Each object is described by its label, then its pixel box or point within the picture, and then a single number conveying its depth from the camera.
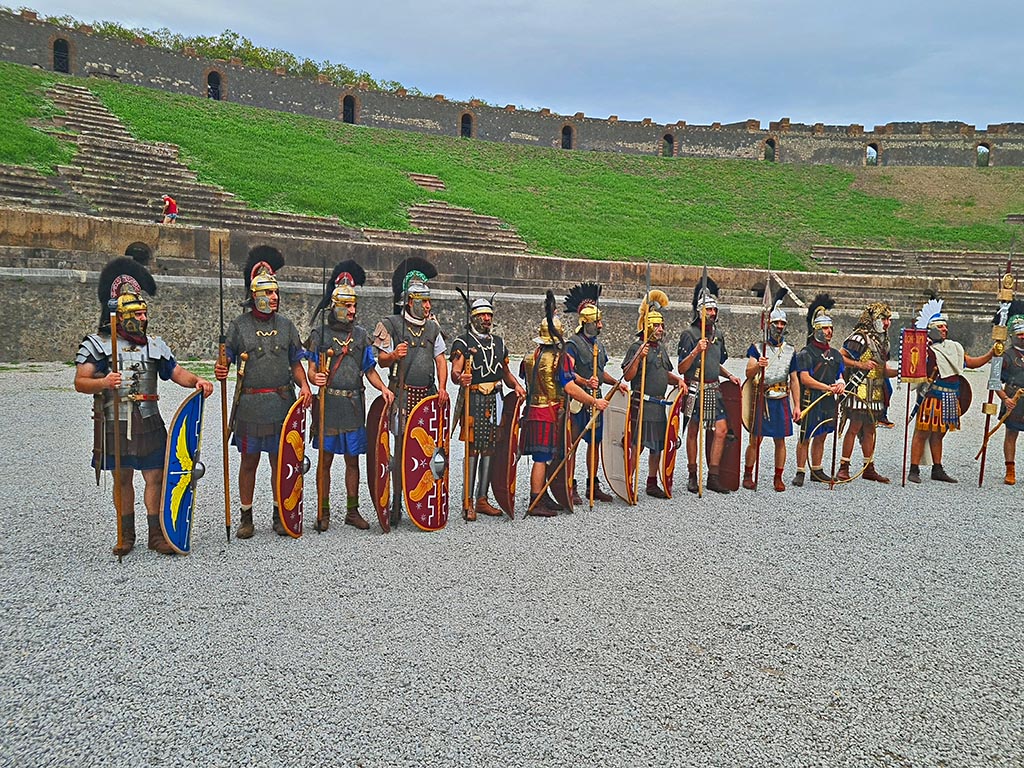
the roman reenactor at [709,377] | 7.27
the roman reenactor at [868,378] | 7.90
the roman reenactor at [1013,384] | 7.71
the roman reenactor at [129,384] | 4.77
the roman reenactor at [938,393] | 8.04
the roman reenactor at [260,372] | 5.38
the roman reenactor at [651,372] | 6.84
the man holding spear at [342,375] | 5.69
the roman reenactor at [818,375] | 7.56
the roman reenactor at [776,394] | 7.45
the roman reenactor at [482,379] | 6.14
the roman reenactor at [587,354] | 6.63
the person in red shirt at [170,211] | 16.67
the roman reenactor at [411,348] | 5.88
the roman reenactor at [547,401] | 6.45
